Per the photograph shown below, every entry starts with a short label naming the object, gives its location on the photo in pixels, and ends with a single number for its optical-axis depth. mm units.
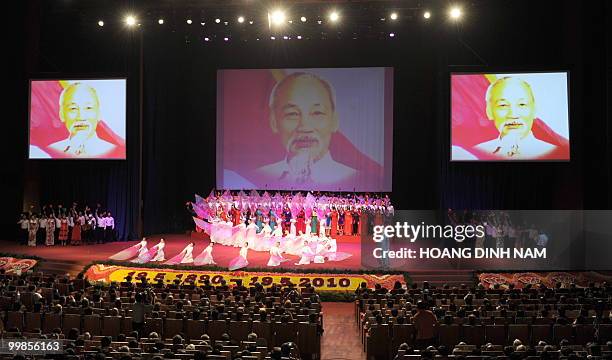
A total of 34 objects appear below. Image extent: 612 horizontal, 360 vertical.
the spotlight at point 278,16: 22000
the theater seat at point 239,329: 12312
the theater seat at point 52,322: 12574
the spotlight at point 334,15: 22141
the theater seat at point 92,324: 12523
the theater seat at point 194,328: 12445
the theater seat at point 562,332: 12047
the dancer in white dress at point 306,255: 21050
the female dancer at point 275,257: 20625
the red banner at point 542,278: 19656
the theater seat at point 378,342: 12250
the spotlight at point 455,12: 21719
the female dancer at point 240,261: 19973
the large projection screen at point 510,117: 23344
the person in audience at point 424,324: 11195
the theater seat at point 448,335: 12109
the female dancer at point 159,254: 21462
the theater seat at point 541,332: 12148
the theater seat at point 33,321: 12609
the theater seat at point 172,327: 12516
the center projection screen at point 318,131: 28438
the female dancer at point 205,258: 20666
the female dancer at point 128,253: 21547
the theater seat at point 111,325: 12531
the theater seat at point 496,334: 12234
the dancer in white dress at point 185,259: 20781
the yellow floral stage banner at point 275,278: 19281
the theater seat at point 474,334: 12174
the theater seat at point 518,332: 12203
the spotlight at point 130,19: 23088
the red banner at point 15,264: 21531
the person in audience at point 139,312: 12102
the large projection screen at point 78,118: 26094
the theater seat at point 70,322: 12609
